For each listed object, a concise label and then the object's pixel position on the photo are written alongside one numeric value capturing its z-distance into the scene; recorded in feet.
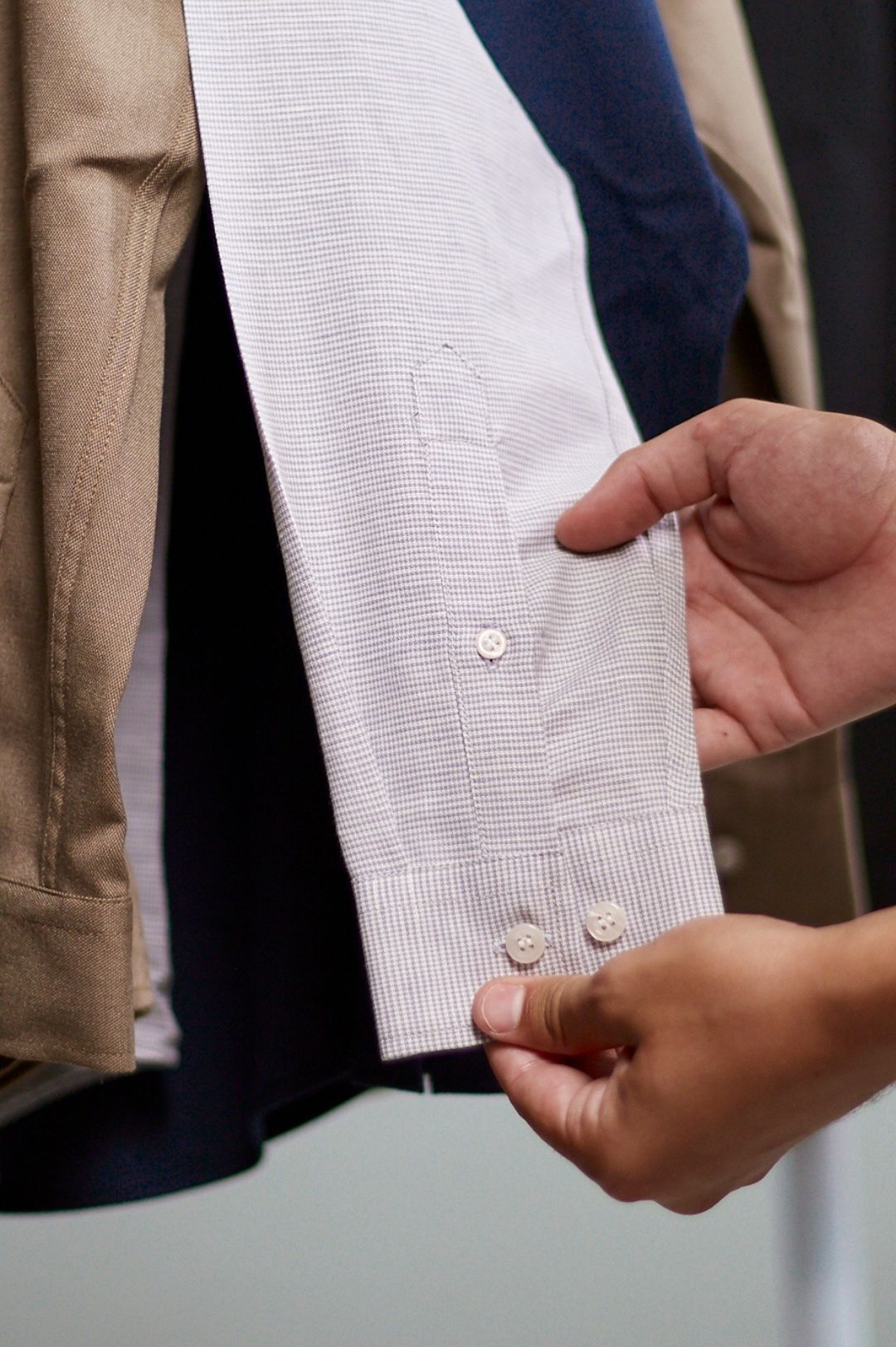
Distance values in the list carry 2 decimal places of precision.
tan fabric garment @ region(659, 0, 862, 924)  3.52
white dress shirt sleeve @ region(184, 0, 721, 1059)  3.05
